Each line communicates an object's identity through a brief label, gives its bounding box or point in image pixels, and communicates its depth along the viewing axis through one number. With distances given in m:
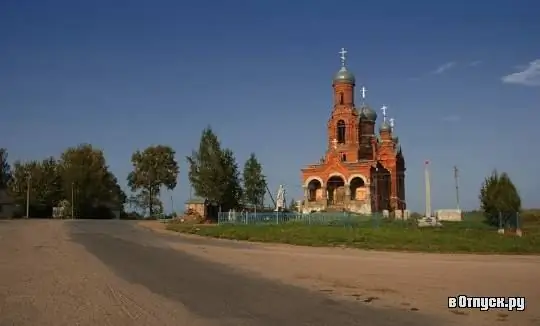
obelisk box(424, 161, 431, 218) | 47.50
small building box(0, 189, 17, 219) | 84.69
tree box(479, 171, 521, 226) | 37.45
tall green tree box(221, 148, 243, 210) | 58.00
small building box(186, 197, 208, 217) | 60.06
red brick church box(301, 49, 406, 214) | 63.53
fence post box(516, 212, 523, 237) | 31.42
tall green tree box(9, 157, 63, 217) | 87.38
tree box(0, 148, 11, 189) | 94.62
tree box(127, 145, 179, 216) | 98.25
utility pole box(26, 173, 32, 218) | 81.00
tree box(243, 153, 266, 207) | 69.69
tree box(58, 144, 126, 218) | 86.00
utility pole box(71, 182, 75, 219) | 81.69
